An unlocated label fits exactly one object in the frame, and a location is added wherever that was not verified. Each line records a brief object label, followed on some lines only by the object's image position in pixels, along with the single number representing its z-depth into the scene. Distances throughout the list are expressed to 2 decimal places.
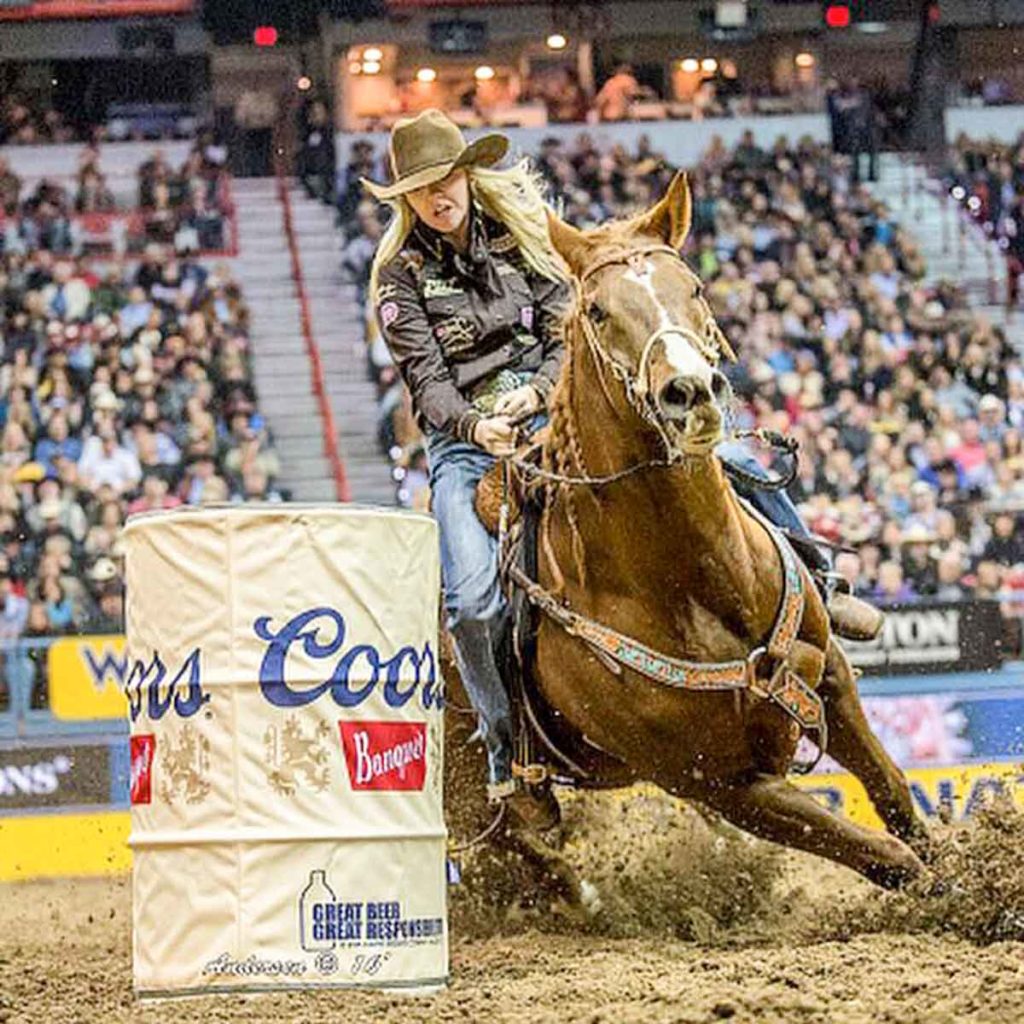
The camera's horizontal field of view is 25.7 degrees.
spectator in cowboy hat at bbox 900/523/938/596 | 15.67
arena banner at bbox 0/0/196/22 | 25.62
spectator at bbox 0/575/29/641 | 15.39
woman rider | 6.93
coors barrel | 5.32
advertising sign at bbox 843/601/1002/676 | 12.90
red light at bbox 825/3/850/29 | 27.66
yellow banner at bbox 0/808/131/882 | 12.05
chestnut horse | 5.90
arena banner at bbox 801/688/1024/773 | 12.43
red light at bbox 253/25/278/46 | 25.72
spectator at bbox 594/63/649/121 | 25.41
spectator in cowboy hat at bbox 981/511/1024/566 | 16.20
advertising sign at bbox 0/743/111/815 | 12.17
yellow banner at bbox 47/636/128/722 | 12.37
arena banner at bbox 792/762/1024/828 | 12.05
